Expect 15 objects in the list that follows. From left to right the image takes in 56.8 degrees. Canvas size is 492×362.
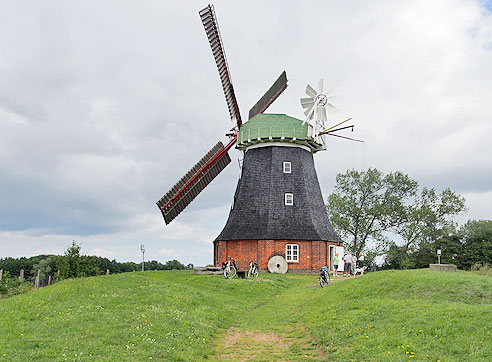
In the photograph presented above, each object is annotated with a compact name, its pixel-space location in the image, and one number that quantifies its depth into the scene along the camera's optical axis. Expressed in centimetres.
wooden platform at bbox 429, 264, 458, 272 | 2309
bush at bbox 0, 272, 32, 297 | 2569
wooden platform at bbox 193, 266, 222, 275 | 3152
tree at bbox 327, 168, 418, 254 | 4734
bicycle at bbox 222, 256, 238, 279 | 2900
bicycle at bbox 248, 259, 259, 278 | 2964
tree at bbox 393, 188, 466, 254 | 4494
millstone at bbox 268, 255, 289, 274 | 3325
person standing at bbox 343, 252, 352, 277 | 2919
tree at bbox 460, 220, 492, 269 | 3956
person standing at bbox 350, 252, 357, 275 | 2934
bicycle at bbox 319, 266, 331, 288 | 2473
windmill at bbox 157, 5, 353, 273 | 3409
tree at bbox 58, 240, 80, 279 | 2453
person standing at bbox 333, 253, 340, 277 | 2998
